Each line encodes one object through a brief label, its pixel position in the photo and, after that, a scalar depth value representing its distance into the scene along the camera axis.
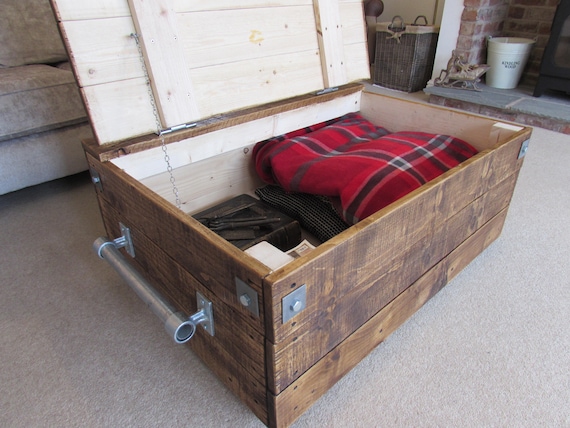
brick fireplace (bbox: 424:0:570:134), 2.21
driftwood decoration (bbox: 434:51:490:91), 2.42
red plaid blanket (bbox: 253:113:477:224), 0.93
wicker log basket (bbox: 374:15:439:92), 2.59
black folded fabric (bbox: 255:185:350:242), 1.01
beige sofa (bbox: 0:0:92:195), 1.37
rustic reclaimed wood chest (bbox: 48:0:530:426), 0.60
